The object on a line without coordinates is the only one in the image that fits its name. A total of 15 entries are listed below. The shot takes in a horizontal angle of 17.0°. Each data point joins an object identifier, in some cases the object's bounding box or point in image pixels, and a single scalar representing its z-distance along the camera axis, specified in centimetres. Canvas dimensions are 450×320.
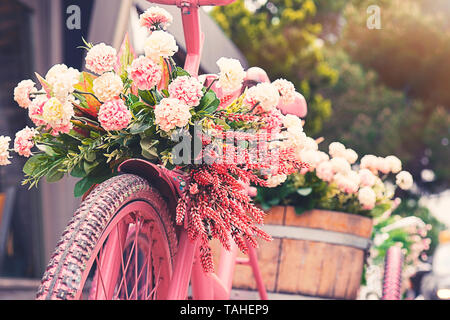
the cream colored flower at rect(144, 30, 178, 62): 215
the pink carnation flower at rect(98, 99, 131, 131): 212
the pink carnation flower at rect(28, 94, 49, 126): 217
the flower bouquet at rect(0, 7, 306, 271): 214
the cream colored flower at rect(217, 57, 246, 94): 218
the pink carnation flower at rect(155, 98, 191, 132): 212
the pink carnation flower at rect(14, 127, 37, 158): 220
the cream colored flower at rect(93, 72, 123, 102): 215
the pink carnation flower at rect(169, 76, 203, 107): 214
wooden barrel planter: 296
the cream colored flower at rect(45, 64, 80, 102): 214
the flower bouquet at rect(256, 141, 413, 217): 291
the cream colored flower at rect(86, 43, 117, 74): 216
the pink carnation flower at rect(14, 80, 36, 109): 223
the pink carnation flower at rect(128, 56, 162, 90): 213
